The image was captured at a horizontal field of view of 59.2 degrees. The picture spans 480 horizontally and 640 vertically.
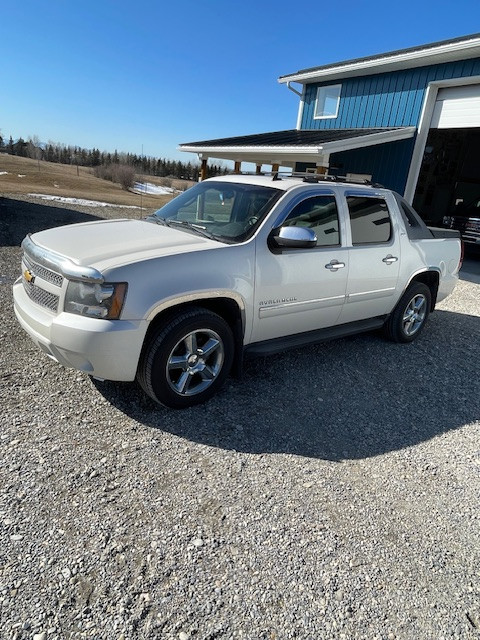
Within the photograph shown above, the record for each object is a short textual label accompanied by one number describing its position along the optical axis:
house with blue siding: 10.20
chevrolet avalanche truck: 2.95
